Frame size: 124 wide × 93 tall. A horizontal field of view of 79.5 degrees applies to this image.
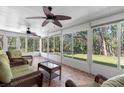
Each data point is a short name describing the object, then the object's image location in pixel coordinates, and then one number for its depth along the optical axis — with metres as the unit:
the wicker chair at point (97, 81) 1.25
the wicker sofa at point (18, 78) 1.18
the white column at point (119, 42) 2.17
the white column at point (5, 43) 4.80
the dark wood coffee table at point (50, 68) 2.12
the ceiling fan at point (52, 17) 1.64
